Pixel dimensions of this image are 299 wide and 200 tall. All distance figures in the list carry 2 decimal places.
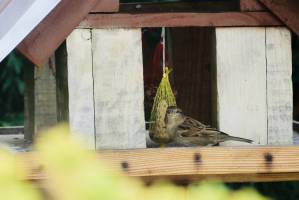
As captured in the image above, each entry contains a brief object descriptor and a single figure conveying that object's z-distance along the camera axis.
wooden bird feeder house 4.28
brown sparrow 4.38
